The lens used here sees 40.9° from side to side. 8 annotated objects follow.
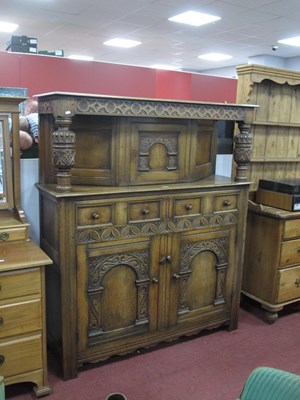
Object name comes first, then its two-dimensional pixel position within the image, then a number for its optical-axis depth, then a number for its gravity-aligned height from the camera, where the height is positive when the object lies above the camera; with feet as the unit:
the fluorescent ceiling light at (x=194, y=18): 21.27 +5.63
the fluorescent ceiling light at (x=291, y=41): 26.68 +5.66
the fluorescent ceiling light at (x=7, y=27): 23.97 +5.44
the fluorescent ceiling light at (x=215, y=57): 34.02 +5.72
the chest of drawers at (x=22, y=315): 6.16 -3.05
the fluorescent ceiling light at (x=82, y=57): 36.76 +5.68
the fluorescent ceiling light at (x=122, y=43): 28.48 +5.60
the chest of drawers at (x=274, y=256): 9.30 -3.05
